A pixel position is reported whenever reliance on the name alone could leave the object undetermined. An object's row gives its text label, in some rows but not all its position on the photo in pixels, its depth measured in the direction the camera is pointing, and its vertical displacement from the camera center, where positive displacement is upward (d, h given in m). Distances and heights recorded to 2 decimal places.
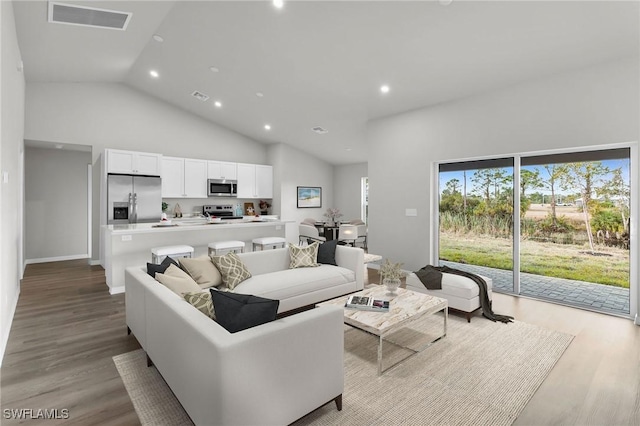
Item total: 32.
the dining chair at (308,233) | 7.62 -0.57
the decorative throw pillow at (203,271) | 3.24 -0.62
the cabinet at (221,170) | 7.48 +0.95
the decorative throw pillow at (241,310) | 1.78 -0.56
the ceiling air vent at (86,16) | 3.52 +2.25
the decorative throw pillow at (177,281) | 2.52 -0.58
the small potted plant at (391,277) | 3.18 -0.66
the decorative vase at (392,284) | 3.18 -0.73
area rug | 2.00 -1.26
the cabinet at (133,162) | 5.93 +0.91
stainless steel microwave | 7.49 +0.53
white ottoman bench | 3.54 -0.95
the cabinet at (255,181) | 8.01 +0.74
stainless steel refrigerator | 5.86 +0.21
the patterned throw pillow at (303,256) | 4.22 -0.61
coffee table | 2.50 -0.88
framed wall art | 8.91 +0.38
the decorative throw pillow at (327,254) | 4.41 -0.61
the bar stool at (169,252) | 4.41 -0.58
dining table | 7.92 -0.53
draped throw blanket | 3.57 -0.85
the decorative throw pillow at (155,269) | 2.82 -0.52
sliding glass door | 3.84 -0.20
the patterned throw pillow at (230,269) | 3.42 -0.64
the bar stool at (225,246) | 4.94 -0.56
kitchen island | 4.52 -0.45
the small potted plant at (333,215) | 9.02 -0.15
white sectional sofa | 1.54 -0.82
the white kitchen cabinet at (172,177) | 6.84 +0.70
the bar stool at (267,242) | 5.47 -0.54
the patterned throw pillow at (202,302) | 2.05 -0.61
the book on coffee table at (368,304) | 2.82 -0.84
